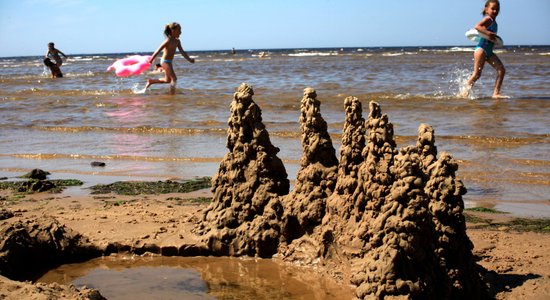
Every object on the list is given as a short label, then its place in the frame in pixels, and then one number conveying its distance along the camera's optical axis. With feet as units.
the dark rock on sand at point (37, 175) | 25.25
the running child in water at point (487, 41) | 43.93
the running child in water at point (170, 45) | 55.21
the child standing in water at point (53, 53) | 89.40
